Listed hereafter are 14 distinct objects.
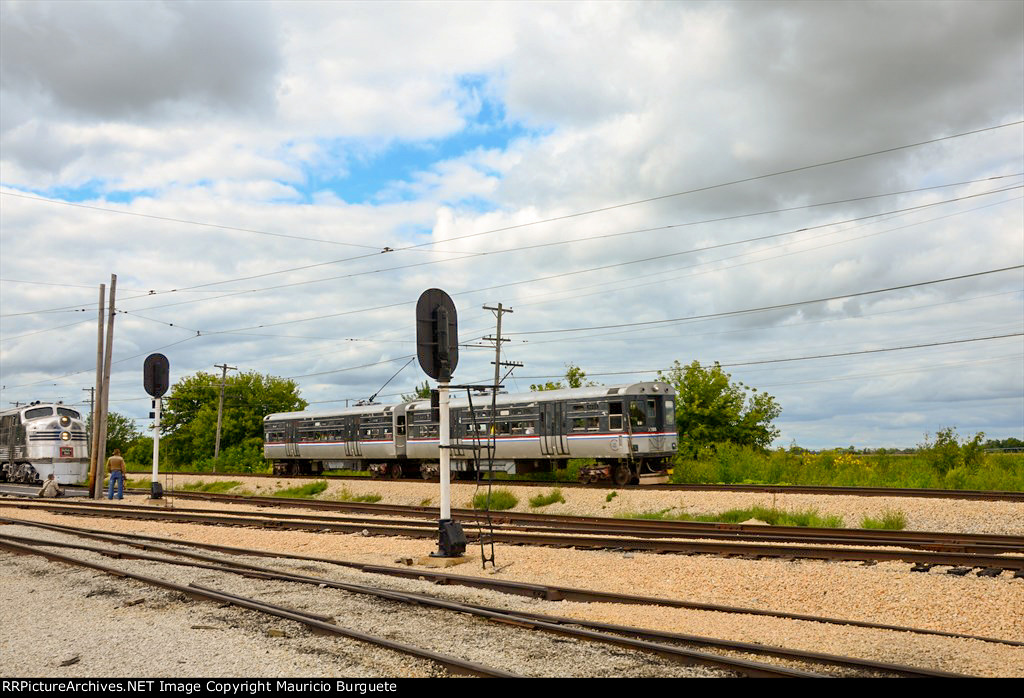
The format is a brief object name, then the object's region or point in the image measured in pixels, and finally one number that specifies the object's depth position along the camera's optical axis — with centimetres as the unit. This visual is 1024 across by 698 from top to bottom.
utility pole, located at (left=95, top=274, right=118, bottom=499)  3030
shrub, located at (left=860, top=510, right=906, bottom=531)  1653
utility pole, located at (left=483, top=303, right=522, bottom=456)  4484
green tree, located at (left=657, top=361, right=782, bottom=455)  3812
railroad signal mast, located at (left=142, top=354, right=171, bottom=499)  2641
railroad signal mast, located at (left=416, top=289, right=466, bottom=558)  1348
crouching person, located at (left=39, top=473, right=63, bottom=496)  2964
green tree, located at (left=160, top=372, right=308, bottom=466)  6719
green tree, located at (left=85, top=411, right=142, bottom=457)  7638
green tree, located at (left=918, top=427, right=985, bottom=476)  2577
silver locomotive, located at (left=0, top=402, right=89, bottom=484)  3419
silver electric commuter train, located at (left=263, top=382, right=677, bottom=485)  2695
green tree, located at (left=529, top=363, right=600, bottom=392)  4462
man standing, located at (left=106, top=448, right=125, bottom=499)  2813
